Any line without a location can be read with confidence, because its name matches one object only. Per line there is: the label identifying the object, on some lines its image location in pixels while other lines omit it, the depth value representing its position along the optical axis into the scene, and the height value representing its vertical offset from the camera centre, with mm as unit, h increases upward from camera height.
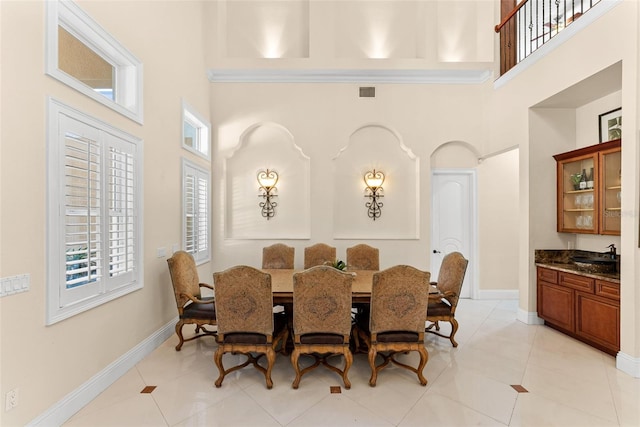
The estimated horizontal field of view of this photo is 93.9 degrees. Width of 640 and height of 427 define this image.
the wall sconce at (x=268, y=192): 5207 +410
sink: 3443 -600
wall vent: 5191 +2157
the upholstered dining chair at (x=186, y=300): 3227 -942
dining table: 2932 -754
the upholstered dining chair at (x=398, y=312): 2547 -844
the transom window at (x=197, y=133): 4515 +1382
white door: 5438 -79
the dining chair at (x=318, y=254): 4518 -591
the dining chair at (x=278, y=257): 4602 -642
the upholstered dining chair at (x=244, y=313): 2514 -832
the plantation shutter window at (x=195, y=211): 4160 +77
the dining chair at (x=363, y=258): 4462 -645
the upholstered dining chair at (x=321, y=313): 2486 -830
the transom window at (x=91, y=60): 2135 +1383
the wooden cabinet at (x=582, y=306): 3129 -1087
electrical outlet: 1812 -1123
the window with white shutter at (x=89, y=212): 2121 +30
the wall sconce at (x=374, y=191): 5219 +422
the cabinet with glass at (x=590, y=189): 3493 +315
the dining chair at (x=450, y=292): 3328 -878
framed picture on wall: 3623 +1122
